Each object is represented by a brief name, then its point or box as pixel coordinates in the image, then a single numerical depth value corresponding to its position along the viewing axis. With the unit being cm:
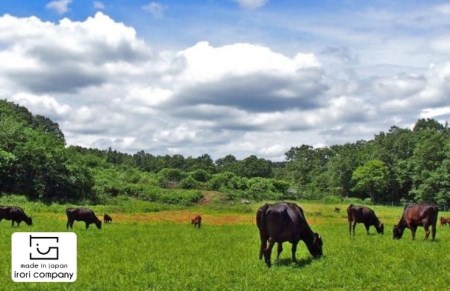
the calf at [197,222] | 4578
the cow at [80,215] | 3825
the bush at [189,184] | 12200
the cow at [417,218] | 2716
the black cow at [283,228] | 1955
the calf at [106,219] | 4878
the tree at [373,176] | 11938
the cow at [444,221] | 4922
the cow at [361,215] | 3362
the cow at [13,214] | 3888
